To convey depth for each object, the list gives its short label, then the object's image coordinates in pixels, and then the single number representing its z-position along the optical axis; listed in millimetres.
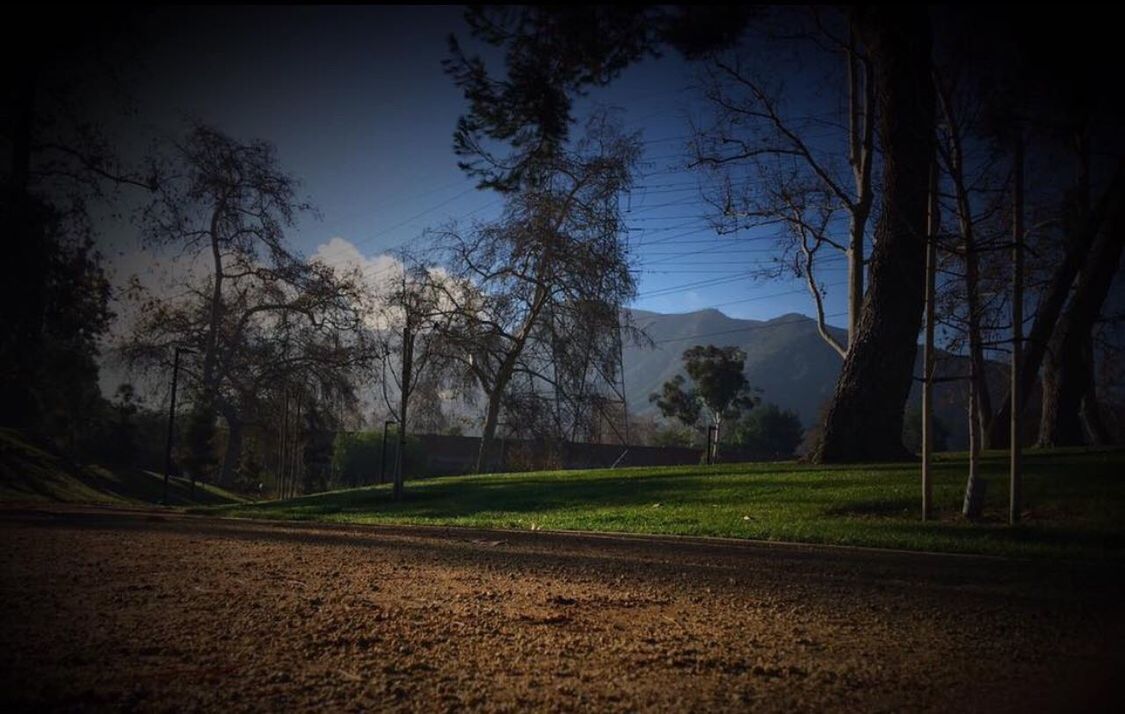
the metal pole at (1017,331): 8039
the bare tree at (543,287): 25531
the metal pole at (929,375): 8320
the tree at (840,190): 16547
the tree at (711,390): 54969
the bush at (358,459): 45062
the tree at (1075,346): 17219
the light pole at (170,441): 21869
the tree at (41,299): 13859
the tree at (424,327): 25375
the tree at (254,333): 31734
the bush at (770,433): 57188
